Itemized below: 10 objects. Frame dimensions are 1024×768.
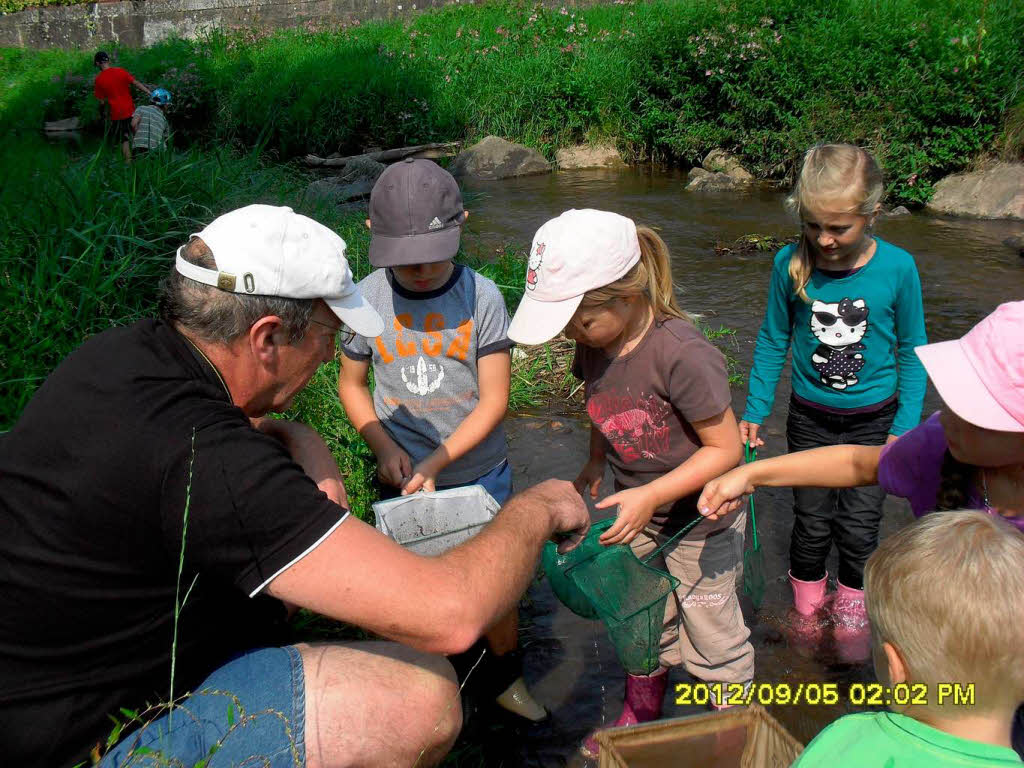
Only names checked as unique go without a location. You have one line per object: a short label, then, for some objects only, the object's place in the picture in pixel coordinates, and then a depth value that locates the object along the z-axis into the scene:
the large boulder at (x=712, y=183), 10.77
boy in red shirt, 11.39
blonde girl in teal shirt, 2.85
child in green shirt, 1.37
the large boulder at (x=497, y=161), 12.18
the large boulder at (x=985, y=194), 8.74
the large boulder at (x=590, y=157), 12.58
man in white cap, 1.62
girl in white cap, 2.27
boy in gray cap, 2.68
